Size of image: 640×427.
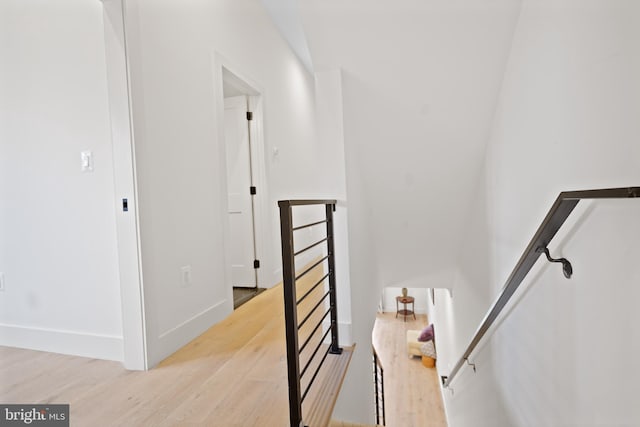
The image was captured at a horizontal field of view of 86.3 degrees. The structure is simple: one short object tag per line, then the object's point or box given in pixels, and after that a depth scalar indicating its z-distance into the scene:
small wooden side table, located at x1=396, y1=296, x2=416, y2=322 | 8.90
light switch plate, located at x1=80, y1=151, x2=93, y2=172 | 1.94
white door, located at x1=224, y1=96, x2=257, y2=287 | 3.46
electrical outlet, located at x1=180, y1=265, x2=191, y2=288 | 2.20
